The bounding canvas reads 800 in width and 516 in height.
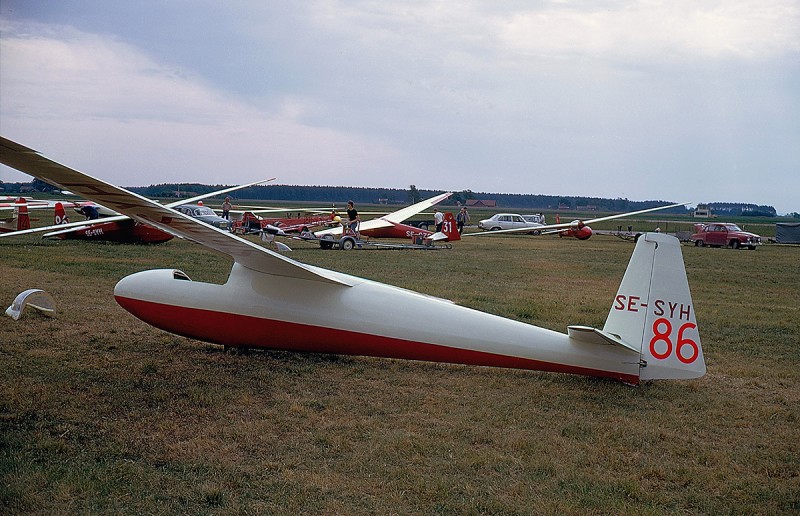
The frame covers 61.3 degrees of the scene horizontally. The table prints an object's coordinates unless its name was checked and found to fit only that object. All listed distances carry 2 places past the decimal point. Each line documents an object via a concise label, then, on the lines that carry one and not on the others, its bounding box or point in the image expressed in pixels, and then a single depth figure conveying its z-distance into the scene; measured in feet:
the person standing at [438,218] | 112.66
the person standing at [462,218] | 110.40
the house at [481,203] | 457.68
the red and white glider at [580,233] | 113.09
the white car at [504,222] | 135.28
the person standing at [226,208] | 96.89
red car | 102.83
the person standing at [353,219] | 75.00
